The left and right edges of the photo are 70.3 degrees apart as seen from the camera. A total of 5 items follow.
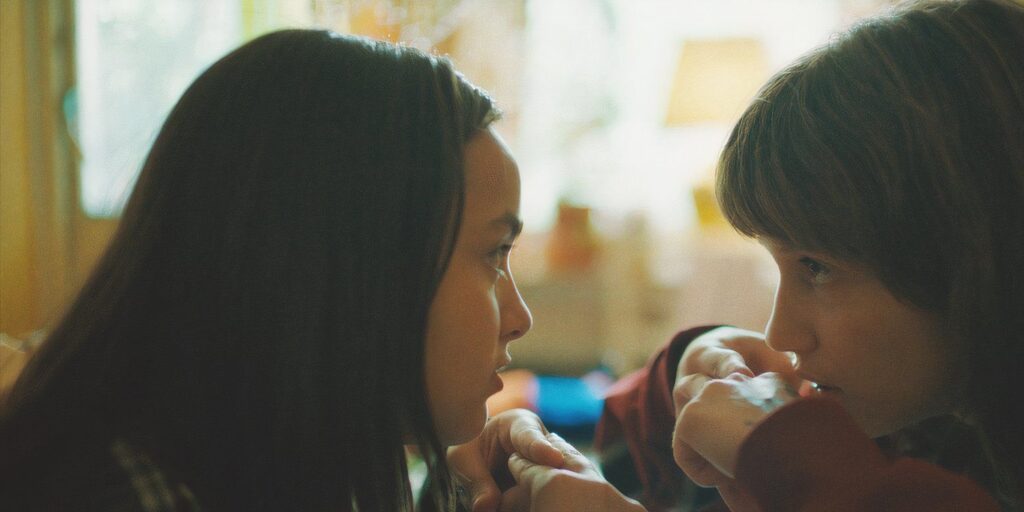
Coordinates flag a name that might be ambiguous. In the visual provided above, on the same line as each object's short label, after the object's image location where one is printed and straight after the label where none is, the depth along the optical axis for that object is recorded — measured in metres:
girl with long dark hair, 0.55
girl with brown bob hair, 0.62
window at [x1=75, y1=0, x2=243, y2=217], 2.14
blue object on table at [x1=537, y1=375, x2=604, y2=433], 1.78
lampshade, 2.50
